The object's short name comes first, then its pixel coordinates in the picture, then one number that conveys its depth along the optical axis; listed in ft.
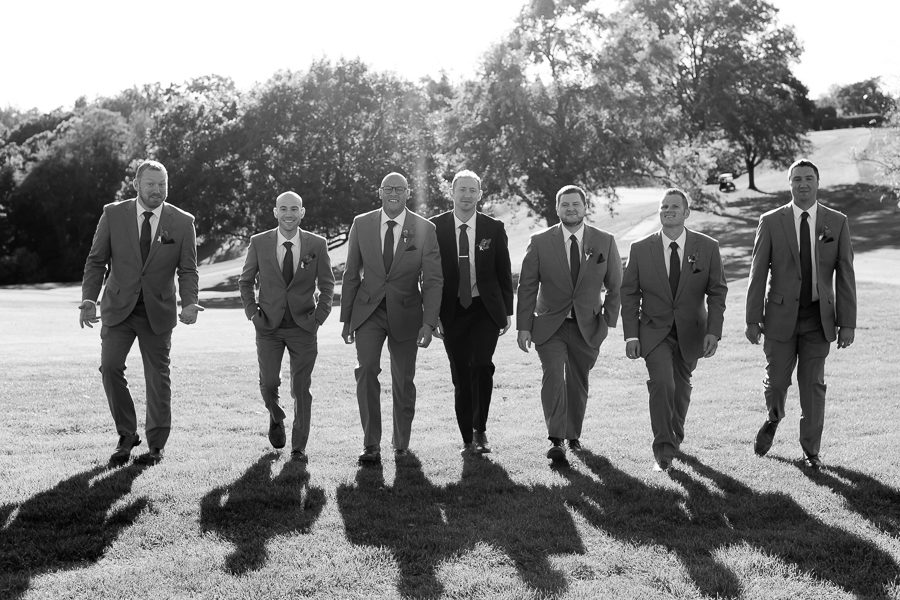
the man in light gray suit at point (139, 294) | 25.63
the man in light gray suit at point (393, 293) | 25.89
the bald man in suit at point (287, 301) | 26.73
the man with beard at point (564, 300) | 25.99
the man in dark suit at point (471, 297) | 26.86
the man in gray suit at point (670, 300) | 24.95
